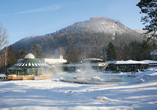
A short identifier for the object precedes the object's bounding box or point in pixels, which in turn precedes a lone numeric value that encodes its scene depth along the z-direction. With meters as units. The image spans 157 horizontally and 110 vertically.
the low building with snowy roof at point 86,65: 33.84
